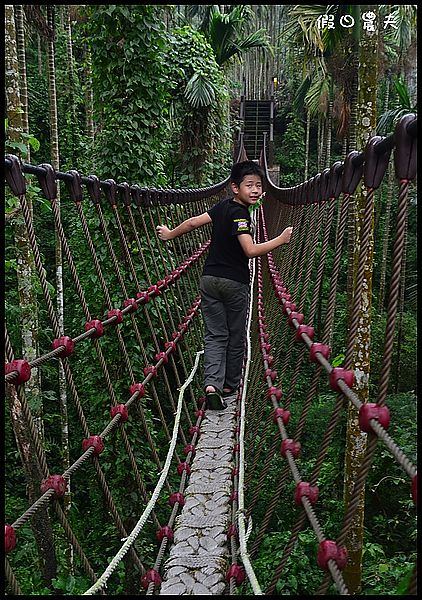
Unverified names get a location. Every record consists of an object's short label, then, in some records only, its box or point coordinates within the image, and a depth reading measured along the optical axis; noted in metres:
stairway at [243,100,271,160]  13.82
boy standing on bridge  2.29
